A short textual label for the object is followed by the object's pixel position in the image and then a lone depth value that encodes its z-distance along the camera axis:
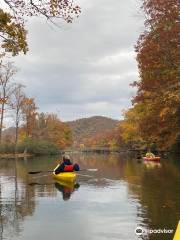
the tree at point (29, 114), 38.34
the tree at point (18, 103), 35.49
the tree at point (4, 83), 29.33
